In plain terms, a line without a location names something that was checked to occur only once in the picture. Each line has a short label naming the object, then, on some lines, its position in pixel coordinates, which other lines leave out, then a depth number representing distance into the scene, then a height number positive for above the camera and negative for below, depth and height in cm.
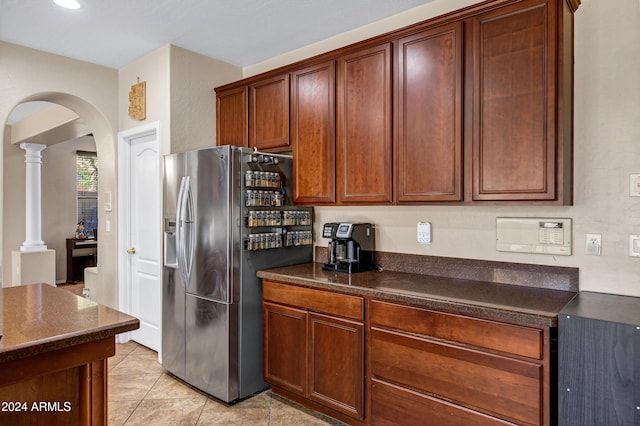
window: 776 +36
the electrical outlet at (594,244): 209 -19
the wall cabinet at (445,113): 198 +56
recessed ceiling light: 267 +138
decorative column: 633 +24
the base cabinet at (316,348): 233 -88
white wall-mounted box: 218 -15
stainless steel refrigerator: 273 -33
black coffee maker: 274 -28
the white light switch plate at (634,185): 200 +11
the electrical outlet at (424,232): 268 -16
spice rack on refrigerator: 279 -6
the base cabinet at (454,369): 173 -78
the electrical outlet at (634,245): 200 -19
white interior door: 364 -23
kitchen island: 139 -57
